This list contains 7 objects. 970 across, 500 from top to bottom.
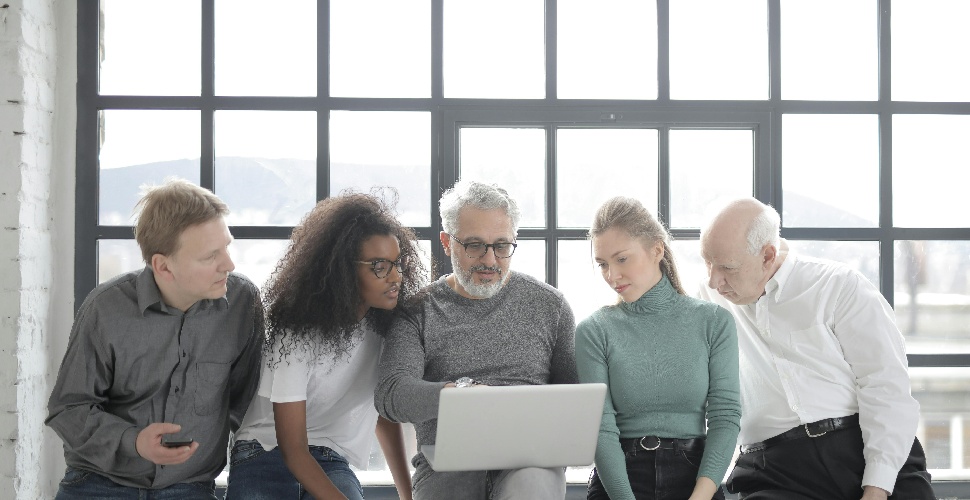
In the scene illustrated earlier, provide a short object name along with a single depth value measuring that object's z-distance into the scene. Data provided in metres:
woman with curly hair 2.16
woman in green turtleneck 2.18
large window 2.89
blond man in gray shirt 2.12
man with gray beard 2.22
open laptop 1.79
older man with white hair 2.22
